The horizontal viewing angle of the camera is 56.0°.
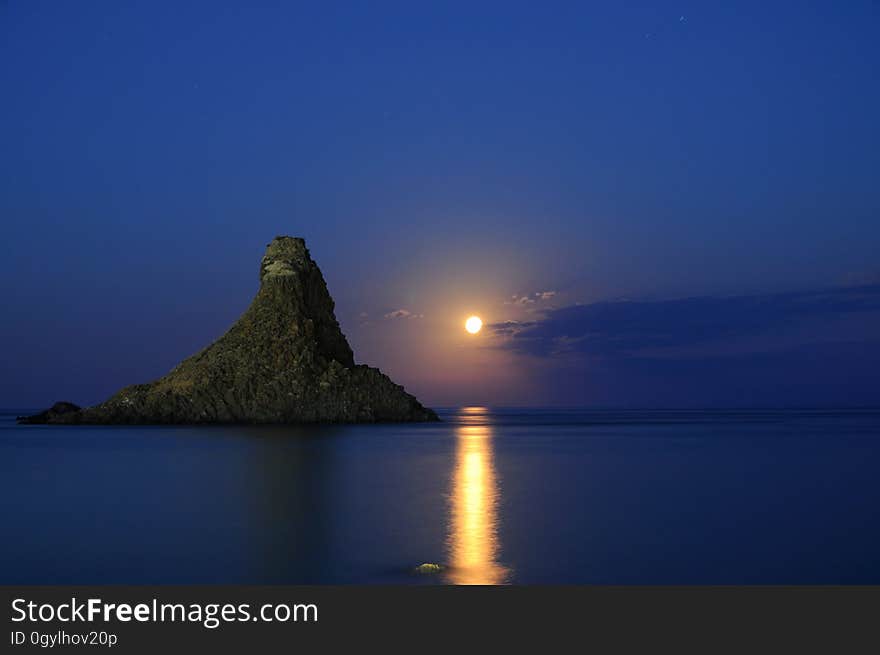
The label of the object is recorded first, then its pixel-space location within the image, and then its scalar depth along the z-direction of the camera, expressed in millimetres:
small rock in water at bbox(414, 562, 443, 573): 21578
